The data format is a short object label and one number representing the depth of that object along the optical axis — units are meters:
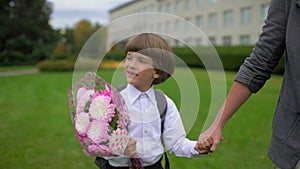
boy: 1.70
